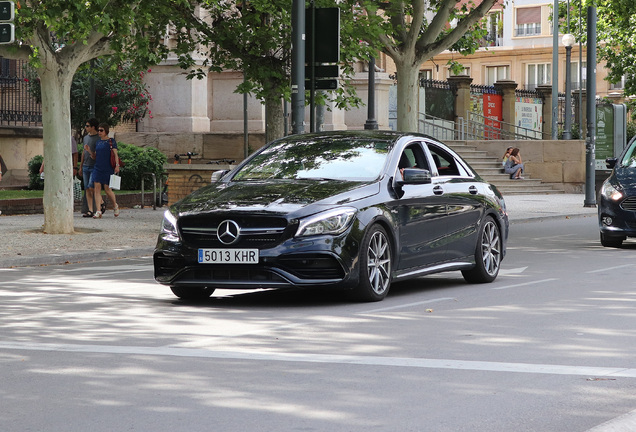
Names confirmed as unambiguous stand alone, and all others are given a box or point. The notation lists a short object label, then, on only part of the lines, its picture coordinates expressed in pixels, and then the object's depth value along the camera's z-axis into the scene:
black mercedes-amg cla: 10.26
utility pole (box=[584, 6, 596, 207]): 31.06
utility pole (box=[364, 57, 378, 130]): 31.16
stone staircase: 38.06
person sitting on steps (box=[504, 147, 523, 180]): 39.34
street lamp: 44.53
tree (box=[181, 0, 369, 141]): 22.77
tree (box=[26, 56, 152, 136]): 33.22
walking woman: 23.33
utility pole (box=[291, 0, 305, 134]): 18.27
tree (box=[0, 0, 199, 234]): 18.59
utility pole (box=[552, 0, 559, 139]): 47.72
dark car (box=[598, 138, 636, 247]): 17.48
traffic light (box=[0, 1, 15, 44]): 17.33
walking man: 23.84
